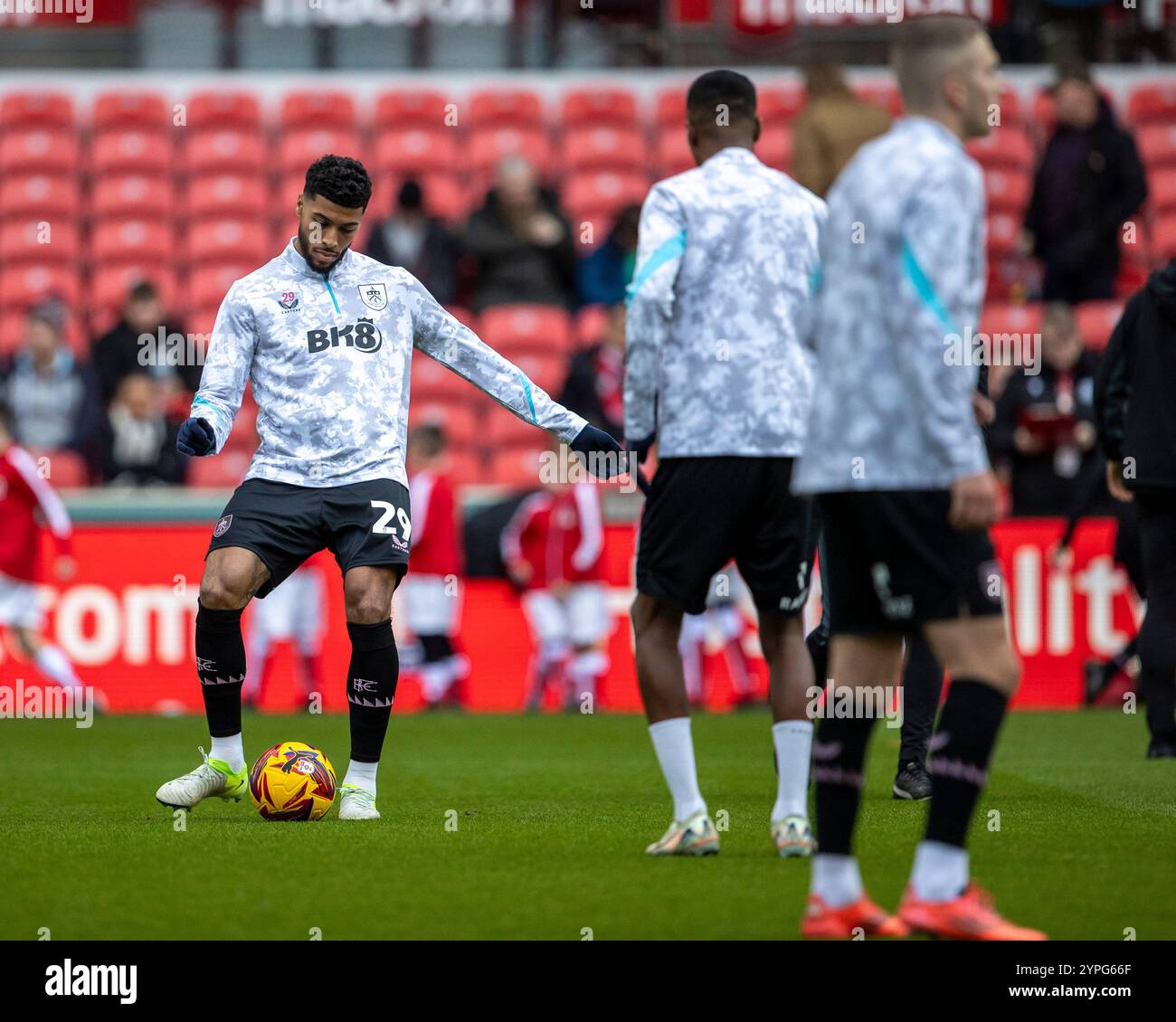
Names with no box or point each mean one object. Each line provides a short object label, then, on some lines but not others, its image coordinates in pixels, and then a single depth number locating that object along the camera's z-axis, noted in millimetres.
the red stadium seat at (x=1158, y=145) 18531
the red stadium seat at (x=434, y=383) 16438
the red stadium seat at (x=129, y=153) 18266
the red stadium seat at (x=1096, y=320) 15961
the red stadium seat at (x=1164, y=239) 17734
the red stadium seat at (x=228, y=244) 17562
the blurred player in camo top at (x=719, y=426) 5926
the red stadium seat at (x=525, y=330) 16125
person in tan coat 11703
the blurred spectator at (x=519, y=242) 16172
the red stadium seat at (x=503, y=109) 18375
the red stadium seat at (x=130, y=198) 18125
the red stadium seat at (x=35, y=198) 18172
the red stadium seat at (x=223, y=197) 17969
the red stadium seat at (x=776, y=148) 17438
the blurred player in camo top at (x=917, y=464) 4492
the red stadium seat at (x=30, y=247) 18031
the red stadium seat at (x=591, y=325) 15961
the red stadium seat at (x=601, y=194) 17906
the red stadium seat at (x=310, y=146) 18016
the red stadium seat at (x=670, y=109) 18172
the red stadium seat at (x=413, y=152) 18172
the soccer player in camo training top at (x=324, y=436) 7031
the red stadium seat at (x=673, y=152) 17969
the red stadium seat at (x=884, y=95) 17180
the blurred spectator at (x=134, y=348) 15453
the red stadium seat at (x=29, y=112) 18406
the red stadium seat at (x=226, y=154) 18266
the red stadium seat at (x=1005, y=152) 18047
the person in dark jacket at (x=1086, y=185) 16047
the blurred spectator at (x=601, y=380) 14688
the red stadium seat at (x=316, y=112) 18172
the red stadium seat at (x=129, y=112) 18375
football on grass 7062
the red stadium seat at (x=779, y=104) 17750
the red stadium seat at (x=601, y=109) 18297
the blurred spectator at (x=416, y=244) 16422
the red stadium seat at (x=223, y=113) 18375
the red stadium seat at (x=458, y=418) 15992
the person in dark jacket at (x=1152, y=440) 8906
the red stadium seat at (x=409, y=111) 18375
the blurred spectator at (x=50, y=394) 15219
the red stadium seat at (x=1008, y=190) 17828
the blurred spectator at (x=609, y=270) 16125
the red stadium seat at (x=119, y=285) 17438
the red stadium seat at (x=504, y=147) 18328
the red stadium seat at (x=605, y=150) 18172
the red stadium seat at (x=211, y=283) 17094
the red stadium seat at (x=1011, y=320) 15945
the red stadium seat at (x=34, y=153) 18312
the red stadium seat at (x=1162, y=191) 18306
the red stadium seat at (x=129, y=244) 17844
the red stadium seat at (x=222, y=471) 15164
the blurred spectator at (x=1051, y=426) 14328
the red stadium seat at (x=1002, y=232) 17489
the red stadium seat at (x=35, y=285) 17438
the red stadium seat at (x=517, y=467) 15383
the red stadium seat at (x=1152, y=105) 18547
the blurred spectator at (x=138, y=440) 14789
